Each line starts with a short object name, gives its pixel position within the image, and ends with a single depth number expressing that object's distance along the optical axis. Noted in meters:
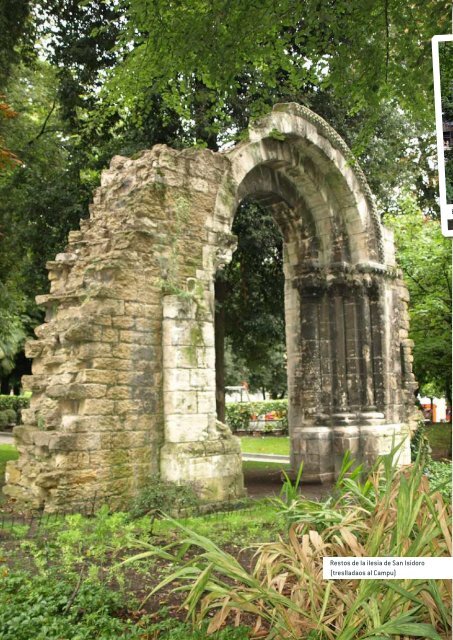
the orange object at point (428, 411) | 30.42
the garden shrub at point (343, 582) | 3.52
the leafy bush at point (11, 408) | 30.23
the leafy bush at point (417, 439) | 12.50
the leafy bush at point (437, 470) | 8.79
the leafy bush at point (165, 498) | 7.53
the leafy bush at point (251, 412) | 27.80
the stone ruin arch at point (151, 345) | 7.51
